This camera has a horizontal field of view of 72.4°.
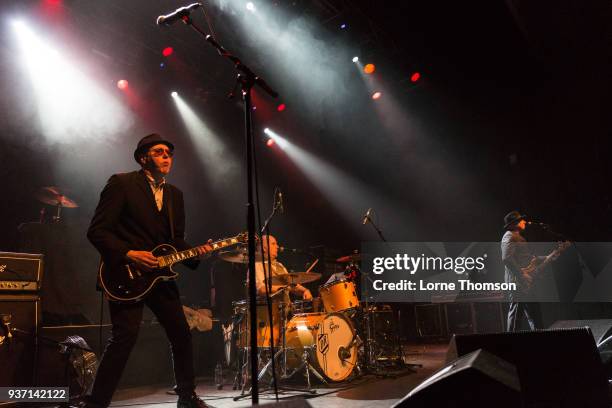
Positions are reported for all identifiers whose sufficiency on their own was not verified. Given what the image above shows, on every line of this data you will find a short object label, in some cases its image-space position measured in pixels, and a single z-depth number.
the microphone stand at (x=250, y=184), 2.56
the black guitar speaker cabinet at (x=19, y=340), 3.69
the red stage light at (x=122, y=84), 7.29
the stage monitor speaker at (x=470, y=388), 1.36
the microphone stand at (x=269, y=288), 2.72
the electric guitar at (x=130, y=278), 3.06
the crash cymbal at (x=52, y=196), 5.46
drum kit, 5.06
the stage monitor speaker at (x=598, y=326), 2.84
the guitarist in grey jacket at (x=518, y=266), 6.38
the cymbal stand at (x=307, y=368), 5.05
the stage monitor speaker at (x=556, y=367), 2.23
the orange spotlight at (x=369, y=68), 9.34
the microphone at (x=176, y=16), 3.10
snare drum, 5.28
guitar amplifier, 3.84
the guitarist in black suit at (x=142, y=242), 2.98
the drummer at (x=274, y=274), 5.50
